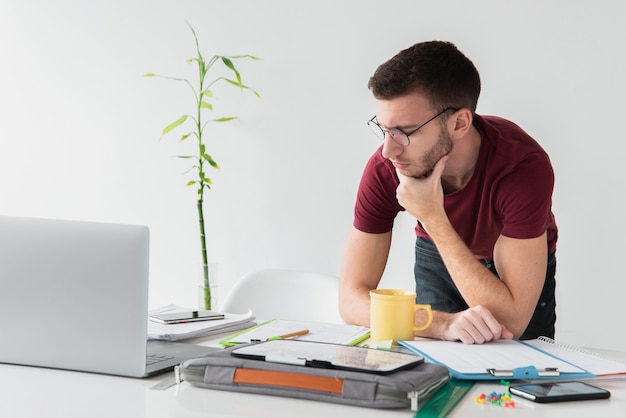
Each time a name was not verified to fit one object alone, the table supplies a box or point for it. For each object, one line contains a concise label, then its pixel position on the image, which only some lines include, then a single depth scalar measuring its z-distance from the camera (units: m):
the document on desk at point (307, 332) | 1.68
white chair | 2.39
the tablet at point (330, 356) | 1.31
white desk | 1.24
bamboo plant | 3.39
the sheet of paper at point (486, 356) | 1.45
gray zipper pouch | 1.24
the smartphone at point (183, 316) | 1.84
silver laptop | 1.41
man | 1.97
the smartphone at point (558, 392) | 1.30
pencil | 1.66
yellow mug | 1.65
